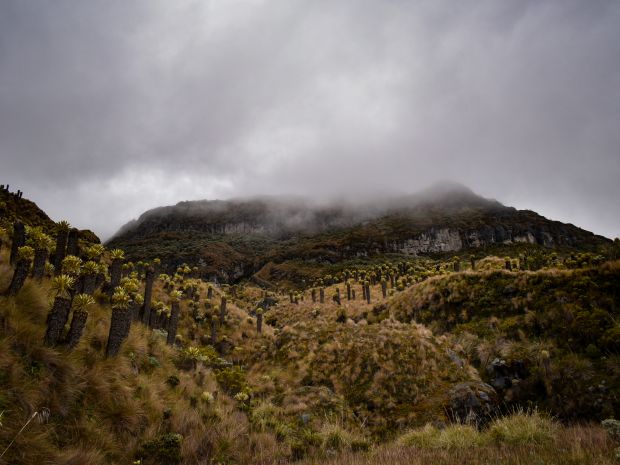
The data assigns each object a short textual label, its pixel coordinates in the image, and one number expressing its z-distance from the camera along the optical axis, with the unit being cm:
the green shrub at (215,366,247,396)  1262
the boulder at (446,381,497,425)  1138
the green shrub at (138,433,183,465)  621
